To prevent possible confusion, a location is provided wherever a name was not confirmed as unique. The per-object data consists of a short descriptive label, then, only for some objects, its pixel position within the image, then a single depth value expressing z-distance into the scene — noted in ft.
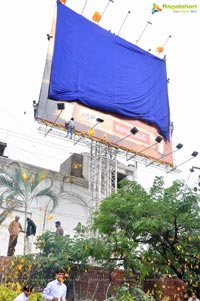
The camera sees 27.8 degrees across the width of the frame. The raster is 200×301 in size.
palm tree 48.01
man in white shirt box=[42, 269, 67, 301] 22.16
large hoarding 50.93
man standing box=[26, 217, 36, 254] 48.21
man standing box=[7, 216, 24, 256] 44.91
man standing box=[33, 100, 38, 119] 49.99
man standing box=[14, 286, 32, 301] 22.26
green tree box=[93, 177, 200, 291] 33.88
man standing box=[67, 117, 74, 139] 50.37
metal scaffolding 50.20
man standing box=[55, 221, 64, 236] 45.93
